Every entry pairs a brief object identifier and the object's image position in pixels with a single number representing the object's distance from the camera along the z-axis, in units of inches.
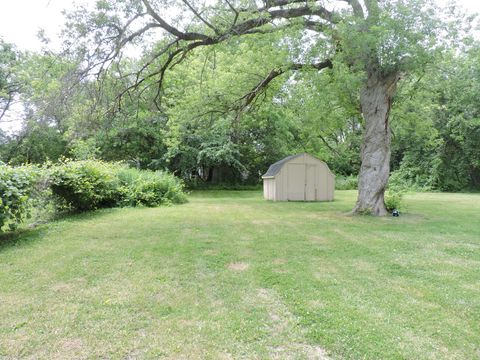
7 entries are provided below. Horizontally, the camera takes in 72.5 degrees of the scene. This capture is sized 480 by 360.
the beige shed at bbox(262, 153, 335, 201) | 547.5
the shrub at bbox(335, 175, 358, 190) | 900.6
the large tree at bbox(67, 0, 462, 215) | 275.3
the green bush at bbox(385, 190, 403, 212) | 370.0
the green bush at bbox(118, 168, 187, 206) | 432.8
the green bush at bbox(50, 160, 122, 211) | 320.8
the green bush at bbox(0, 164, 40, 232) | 206.1
